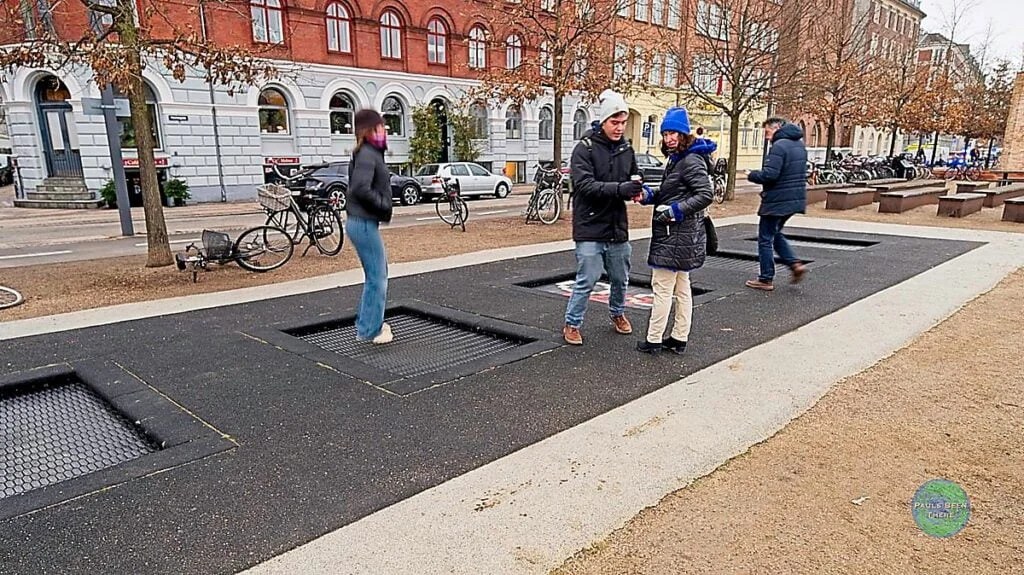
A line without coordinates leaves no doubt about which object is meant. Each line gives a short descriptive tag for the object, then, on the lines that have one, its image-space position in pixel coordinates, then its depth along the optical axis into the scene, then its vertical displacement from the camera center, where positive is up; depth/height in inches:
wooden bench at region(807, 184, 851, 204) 748.0 -51.2
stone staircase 829.2 -49.1
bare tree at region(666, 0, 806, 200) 742.5 +113.2
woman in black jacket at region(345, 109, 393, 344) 193.2 -13.9
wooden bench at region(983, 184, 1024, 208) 693.9 -51.0
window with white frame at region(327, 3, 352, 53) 1002.1 +187.2
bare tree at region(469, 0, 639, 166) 582.6 +83.0
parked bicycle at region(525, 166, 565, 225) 574.2 -40.2
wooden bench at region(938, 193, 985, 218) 597.0 -51.5
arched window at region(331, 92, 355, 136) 1042.7 +62.5
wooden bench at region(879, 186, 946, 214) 628.1 -50.5
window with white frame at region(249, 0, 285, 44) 924.6 +187.9
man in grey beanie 194.2 -14.1
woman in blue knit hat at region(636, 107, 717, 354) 188.5 -20.8
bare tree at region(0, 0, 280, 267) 299.0 +46.2
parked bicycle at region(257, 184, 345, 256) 380.2 -38.4
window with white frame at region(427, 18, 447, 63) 1130.9 +188.5
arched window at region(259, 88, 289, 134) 965.2 +61.7
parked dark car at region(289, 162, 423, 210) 787.4 -36.3
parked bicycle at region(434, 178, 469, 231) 544.4 -40.6
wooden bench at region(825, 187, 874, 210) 665.0 -49.4
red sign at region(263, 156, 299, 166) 962.7 -9.4
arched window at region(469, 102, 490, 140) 1211.2 +54.5
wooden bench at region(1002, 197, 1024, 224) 544.4 -51.8
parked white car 929.5 -37.4
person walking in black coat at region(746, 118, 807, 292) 281.4 -16.1
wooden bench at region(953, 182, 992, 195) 761.0 -47.1
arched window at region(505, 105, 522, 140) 1282.0 +48.7
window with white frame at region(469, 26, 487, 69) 1186.0 +179.3
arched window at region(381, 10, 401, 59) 1069.1 +188.7
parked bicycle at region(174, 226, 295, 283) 327.6 -49.1
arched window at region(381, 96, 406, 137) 1119.6 +60.9
